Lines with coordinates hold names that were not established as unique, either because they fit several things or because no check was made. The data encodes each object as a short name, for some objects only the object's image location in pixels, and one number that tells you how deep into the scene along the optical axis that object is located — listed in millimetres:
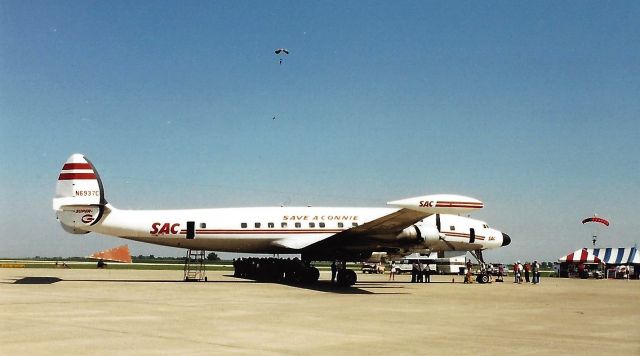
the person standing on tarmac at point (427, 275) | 43288
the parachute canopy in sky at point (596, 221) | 60759
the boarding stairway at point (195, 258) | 36034
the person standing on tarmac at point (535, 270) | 43625
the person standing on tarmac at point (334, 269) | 34562
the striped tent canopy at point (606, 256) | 62156
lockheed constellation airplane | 31944
